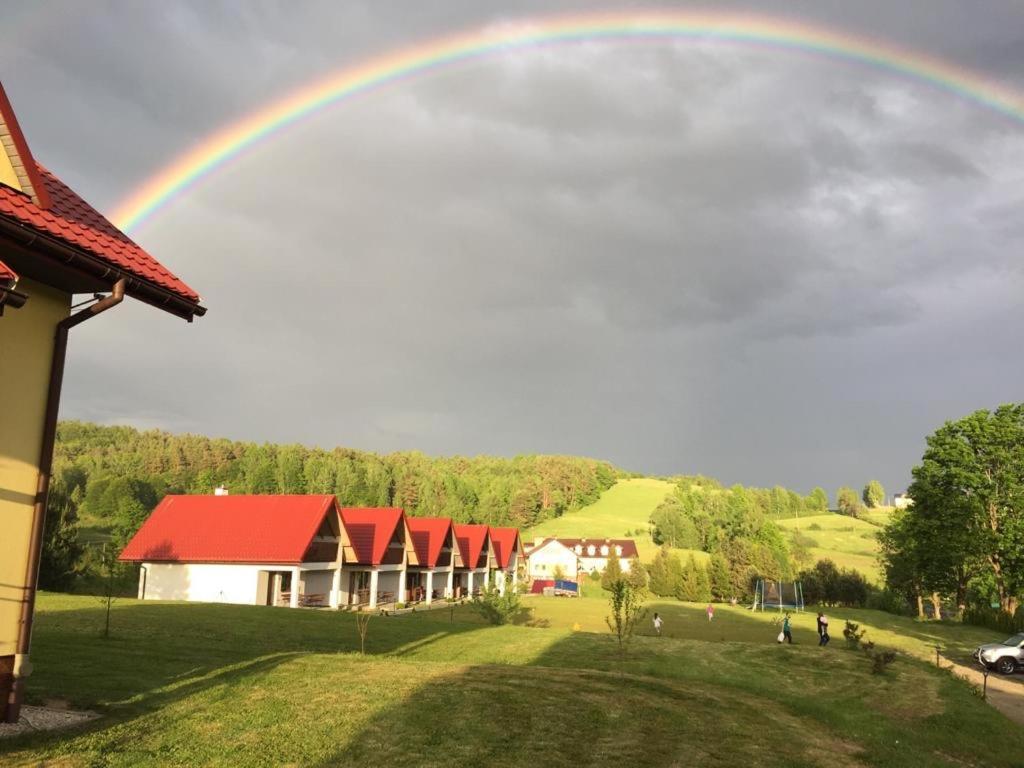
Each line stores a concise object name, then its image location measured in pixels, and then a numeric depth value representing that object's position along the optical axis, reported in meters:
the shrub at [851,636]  29.06
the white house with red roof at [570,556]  117.94
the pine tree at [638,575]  81.99
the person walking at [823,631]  32.75
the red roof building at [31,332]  8.50
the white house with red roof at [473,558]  70.71
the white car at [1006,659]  31.50
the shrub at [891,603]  62.20
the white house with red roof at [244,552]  43.22
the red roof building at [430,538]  61.50
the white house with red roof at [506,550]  81.81
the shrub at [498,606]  37.06
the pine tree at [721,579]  79.81
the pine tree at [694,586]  78.75
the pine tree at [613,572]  78.91
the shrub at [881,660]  24.88
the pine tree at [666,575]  80.69
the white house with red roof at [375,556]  51.25
